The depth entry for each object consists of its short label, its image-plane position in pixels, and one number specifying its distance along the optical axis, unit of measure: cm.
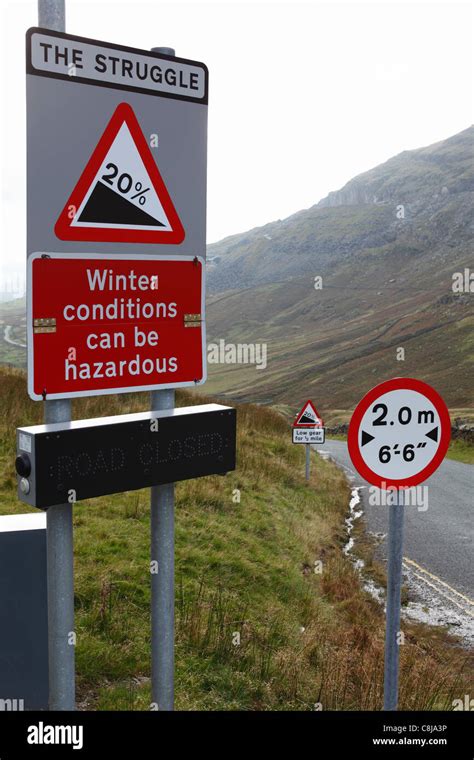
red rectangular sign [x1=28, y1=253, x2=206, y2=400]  297
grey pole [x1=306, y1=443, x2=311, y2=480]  1600
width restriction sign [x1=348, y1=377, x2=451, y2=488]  430
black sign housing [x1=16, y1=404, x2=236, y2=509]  291
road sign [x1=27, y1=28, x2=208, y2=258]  288
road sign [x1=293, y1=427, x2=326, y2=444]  1574
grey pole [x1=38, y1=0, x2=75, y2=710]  295
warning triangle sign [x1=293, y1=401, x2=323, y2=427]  1579
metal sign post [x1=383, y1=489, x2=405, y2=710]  418
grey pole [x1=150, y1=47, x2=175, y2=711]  334
